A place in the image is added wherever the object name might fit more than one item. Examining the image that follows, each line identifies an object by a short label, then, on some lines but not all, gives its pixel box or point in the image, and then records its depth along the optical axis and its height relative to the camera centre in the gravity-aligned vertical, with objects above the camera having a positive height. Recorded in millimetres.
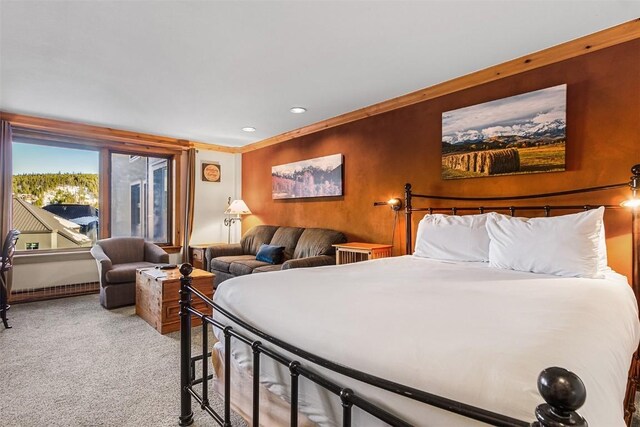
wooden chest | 3289 -914
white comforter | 857 -405
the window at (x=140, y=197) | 5293 +144
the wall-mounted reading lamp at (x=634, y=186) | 2137 +149
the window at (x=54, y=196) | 4551 +122
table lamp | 5770 -30
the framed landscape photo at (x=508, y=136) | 2568 +605
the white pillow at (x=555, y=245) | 1986 -226
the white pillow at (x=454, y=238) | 2564 -237
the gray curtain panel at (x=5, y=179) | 4094 +308
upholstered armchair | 3980 -758
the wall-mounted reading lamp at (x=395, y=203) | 3612 +49
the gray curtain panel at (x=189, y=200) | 5695 +99
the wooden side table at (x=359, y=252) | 3510 -470
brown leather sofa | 4027 -577
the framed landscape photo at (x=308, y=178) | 4418 +407
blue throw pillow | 4367 -622
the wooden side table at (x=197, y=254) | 5348 -785
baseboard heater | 4320 -1171
